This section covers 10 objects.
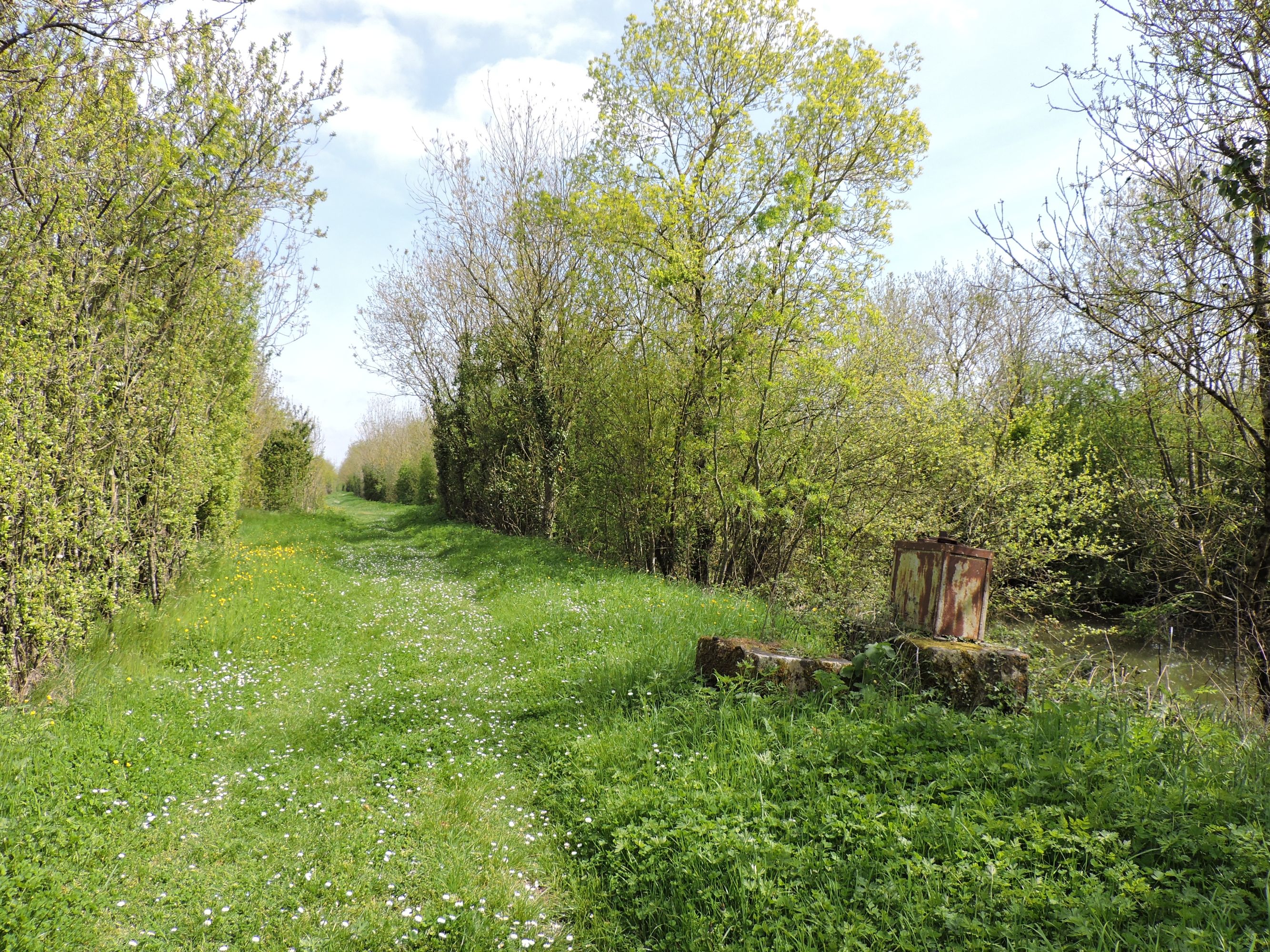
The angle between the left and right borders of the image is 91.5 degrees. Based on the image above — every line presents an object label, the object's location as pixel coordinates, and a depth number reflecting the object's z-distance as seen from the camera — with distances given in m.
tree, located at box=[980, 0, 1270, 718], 4.83
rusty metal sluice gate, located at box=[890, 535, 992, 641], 5.35
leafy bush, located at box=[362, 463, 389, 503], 51.16
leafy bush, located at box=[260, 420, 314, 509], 23.97
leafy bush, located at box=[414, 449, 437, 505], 36.44
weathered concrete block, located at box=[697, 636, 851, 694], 5.30
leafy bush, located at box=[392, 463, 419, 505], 41.41
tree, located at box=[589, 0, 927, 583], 9.94
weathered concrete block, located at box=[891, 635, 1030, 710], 4.74
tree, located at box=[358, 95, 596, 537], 17.36
